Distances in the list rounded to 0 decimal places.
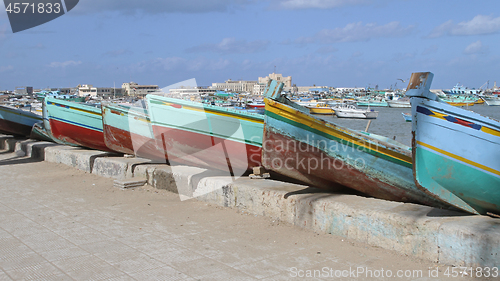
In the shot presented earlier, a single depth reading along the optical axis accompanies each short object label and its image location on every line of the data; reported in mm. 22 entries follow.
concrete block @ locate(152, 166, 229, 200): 5652
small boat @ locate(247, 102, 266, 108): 50969
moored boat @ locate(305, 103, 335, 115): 48069
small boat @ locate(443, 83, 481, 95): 86375
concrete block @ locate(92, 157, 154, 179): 6988
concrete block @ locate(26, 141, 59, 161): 9586
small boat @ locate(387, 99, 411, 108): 71438
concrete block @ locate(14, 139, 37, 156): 10336
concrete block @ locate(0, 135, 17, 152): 11164
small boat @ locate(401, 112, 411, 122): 39956
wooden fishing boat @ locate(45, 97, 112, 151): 8953
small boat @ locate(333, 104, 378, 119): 46125
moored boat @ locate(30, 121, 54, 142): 11255
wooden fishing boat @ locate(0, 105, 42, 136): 12031
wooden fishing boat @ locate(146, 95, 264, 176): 6332
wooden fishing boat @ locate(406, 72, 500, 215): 3646
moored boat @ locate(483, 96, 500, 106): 73000
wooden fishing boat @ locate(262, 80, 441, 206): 4441
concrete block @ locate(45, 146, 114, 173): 7914
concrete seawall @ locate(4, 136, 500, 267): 3098
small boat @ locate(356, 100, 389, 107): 77938
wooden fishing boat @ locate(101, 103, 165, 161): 7379
